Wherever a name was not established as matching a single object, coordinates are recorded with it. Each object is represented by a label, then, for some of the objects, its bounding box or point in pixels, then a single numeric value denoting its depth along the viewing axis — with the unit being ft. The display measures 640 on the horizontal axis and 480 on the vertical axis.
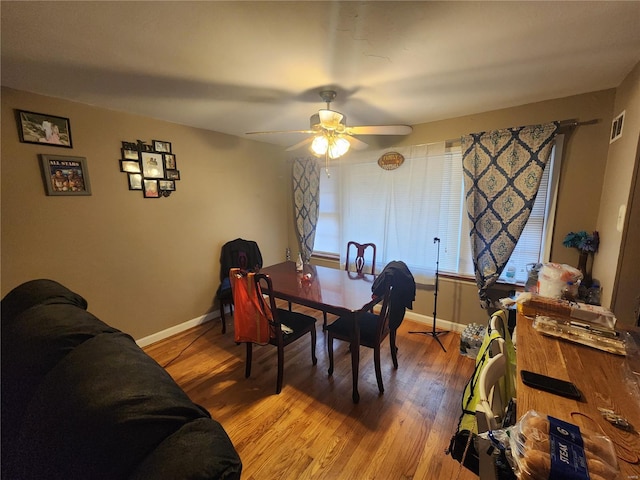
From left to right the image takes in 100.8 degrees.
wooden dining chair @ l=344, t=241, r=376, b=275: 9.55
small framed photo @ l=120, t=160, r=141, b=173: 7.94
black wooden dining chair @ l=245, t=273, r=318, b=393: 6.25
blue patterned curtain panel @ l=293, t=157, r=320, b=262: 12.35
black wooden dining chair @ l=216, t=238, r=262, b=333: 10.69
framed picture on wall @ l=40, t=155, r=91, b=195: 6.66
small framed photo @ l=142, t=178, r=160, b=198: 8.45
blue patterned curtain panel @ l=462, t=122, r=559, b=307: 7.41
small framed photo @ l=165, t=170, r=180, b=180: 8.92
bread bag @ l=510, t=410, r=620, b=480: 1.83
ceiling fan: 6.27
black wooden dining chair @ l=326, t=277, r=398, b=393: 6.26
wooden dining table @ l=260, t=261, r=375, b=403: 6.08
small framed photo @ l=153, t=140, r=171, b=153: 8.57
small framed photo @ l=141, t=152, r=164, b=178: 8.37
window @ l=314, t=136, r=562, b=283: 8.07
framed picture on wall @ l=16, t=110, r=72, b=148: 6.27
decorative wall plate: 9.75
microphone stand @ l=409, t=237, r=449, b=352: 8.95
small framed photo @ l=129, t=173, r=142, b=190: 8.16
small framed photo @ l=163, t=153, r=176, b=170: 8.84
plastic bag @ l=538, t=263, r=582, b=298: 5.94
